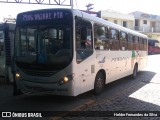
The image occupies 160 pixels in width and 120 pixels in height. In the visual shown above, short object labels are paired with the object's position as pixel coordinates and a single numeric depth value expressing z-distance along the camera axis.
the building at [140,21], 30.11
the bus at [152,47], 26.57
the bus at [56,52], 4.40
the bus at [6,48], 6.91
